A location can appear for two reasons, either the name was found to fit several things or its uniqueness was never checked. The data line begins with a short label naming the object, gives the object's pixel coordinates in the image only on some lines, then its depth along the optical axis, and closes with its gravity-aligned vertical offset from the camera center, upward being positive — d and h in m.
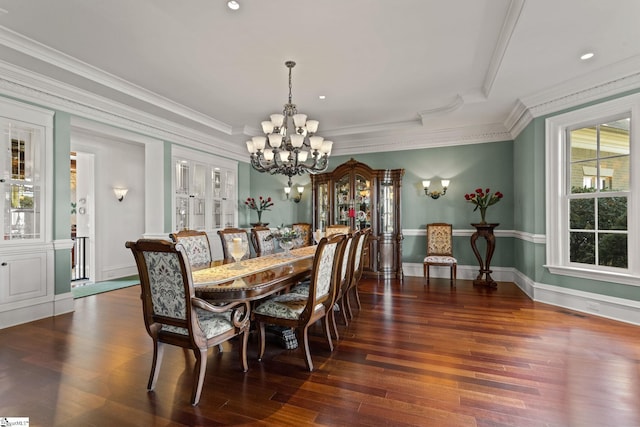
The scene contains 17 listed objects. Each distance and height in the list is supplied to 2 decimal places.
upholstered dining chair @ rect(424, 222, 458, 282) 5.32 -0.49
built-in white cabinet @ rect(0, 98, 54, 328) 3.34 +0.03
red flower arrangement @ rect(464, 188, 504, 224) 5.01 +0.25
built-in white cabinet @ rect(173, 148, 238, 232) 5.54 +0.46
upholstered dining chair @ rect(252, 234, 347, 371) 2.31 -0.70
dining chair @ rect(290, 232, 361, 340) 2.90 -0.64
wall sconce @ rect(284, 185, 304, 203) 6.59 +0.47
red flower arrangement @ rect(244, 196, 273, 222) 6.93 +0.24
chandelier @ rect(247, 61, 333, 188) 3.38 +0.76
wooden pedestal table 4.93 -0.56
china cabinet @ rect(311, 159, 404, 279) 5.70 +0.10
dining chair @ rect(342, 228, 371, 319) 3.50 -0.62
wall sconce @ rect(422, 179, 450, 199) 5.61 +0.45
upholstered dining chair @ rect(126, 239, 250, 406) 1.87 -0.60
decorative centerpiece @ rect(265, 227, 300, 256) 3.33 -0.23
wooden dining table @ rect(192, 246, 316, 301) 2.01 -0.45
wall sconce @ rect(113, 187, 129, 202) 6.04 +0.45
